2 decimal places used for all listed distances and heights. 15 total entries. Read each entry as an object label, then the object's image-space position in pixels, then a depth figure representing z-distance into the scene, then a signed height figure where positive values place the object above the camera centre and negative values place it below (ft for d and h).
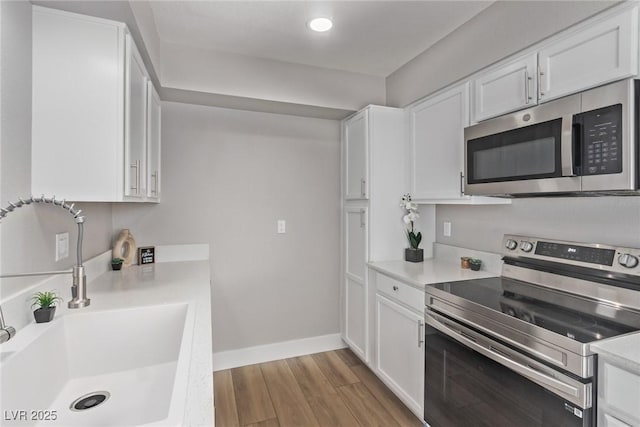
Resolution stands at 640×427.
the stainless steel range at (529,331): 3.63 -1.53
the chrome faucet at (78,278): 3.40 -0.70
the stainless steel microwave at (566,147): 3.80 +0.95
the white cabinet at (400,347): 6.07 -2.76
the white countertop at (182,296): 2.40 -1.23
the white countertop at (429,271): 6.21 -1.22
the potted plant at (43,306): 3.59 -1.06
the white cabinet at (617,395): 3.09 -1.81
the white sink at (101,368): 2.77 -1.66
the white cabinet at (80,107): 4.00 +1.38
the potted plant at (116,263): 6.87 -1.04
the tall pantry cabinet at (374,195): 7.97 +0.47
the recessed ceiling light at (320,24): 6.37 +3.84
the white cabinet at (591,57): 3.89 +2.10
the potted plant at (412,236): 7.81 -0.56
